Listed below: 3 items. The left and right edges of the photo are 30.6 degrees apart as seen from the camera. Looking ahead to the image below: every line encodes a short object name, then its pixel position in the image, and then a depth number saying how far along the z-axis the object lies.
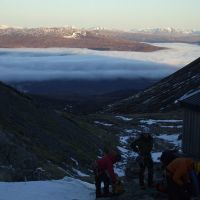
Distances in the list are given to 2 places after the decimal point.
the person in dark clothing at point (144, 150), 11.02
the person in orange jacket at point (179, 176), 8.61
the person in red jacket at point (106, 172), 10.60
